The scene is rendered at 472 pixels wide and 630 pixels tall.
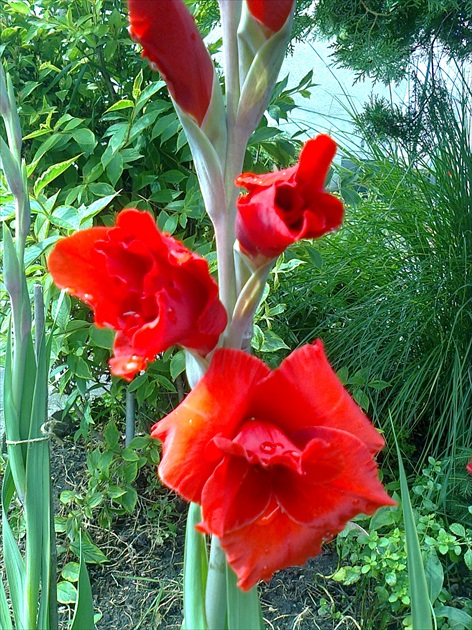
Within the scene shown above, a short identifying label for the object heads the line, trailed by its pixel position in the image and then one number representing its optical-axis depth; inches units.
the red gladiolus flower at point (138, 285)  13.4
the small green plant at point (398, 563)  39.0
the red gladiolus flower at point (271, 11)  14.7
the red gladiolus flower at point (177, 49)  14.5
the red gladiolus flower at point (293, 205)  14.0
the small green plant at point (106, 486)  45.6
